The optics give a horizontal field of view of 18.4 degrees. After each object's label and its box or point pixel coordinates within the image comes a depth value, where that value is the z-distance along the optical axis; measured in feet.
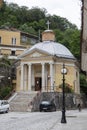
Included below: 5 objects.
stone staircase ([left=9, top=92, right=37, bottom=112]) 112.03
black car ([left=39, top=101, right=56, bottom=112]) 107.01
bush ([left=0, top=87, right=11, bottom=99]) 134.63
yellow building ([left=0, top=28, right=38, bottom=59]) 199.17
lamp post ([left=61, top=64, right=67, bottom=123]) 57.79
